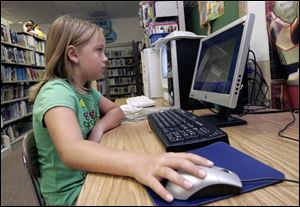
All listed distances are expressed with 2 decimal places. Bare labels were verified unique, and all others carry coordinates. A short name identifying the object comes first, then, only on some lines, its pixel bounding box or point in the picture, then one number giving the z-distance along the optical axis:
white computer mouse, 0.36
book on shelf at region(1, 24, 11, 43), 3.50
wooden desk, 0.36
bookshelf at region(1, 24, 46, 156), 3.53
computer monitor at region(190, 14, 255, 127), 0.72
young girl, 0.42
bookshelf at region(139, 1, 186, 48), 2.04
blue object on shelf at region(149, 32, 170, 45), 2.01
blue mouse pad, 0.36
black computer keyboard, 0.58
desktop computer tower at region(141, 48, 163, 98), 1.97
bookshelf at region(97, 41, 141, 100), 5.91
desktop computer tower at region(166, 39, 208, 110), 1.22
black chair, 0.73
